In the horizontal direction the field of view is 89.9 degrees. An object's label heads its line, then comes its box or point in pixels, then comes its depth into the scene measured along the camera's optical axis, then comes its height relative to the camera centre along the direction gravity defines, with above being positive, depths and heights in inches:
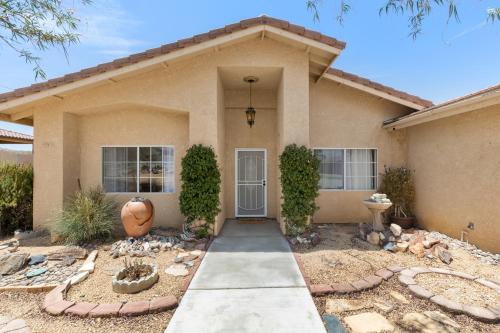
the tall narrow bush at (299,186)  308.0 -22.7
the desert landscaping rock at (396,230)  297.4 -75.7
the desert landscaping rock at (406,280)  200.0 -92.0
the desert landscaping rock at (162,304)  168.1 -92.2
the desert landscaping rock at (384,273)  209.0 -90.8
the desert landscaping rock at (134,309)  164.1 -93.0
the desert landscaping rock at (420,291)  181.3 -92.8
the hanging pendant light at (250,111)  369.4 +89.0
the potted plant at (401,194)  365.4 -39.6
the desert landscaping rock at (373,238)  286.7 -81.6
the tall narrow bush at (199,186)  308.3 -22.0
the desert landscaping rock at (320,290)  185.0 -91.1
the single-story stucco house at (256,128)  302.8 +56.8
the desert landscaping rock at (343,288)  186.7 -91.0
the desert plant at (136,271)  202.2 -84.8
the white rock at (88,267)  227.1 -90.7
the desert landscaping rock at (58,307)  167.9 -94.4
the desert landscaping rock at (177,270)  220.7 -91.6
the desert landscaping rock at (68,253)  254.8 -86.9
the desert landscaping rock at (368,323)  149.1 -96.2
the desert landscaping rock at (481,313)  157.1 -94.3
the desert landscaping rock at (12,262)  228.6 -87.0
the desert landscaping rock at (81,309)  165.5 -94.1
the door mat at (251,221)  391.5 -84.0
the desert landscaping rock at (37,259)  245.4 -89.5
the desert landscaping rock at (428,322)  149.9 -96.7
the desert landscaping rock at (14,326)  154.3 -99.3
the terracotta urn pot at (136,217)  297.8 -58.2
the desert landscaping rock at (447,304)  165.9 -93.5
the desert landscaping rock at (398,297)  179.0 -95.3
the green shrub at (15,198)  347.6 -39.4
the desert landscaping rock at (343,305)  168.3 -95.4
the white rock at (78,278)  205.9 -91.5
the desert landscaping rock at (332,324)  147.3 -95.5
